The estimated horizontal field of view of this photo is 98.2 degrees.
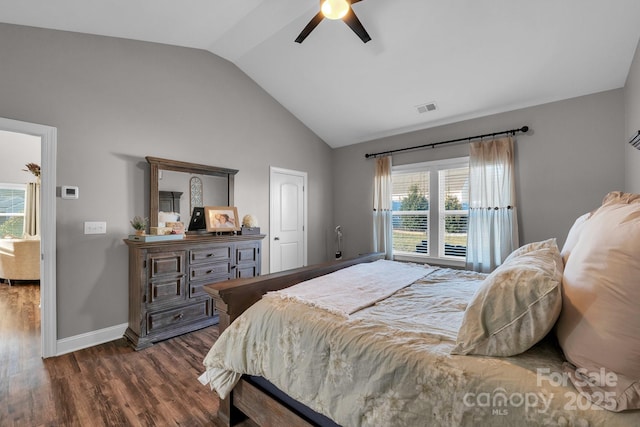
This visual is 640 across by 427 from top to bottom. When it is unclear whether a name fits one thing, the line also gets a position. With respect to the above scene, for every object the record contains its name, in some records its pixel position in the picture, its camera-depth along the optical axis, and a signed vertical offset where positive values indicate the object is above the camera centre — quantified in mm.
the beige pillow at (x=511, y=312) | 929 -342
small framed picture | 3367 -5
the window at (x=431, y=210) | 3836 +78
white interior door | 4383 -49
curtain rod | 3321 +1017
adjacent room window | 5516 +219
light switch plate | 2705 -80
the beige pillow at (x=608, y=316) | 739 -302
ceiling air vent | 3602 +1433
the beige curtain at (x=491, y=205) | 3328 +120
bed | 820 -520
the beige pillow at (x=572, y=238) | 1397 -130
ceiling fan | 2070 +1581
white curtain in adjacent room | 5531 +213
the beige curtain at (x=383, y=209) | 4367 +107
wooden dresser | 2709 -671
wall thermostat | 2570 +255
